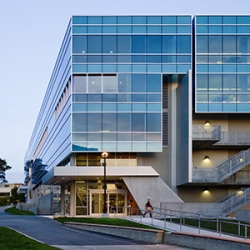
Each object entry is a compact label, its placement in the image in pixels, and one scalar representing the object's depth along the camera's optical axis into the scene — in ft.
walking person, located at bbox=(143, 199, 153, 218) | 97.85
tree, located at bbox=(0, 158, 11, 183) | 342.93
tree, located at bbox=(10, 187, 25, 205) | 422.14
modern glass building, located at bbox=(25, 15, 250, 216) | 122.10
